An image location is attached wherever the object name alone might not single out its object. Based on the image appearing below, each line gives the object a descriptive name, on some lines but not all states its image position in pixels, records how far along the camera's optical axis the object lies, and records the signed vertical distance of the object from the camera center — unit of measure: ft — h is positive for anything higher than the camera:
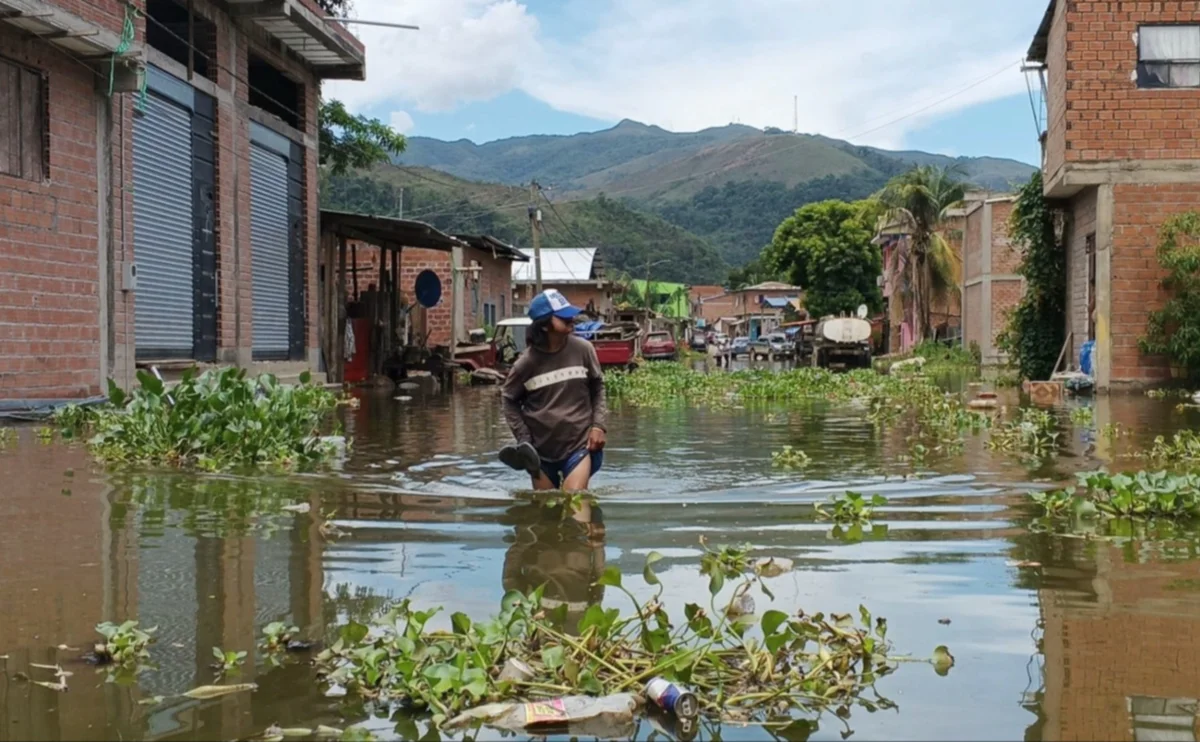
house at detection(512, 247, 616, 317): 193.16 +12.91
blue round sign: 93.45 +5.21
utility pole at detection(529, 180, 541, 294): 127.24 +14.03
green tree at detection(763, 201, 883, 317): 221.05 +18.41
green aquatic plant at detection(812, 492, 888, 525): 22.53 -3.02
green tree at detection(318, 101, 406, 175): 99.35 +18.57
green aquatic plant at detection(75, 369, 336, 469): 32.01 -2.05
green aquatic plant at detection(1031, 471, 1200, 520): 22.43 -2.82
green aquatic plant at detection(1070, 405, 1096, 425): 47.03 -2.59
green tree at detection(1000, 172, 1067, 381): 82.07 +4.54
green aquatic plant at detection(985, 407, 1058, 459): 36.27 -2.80
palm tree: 148.36 +16.30
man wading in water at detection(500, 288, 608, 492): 26.37 -1.13
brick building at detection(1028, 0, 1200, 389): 65.98 +12.20
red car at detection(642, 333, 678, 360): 174.70 +1.03
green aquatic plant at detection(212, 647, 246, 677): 12.74 -3.37
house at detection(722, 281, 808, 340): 293.59 +13.20
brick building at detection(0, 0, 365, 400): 43.83 +7.81
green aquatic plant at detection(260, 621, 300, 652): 13.66 -3.33
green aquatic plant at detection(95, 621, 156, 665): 13.01 -3.27
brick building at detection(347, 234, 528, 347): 116.16 +8.07
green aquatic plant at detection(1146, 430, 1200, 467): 31.71 -2.77
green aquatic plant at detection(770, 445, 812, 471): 34.12 -3.16
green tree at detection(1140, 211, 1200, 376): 63.67 +2.88
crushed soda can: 11.25 -3.33
